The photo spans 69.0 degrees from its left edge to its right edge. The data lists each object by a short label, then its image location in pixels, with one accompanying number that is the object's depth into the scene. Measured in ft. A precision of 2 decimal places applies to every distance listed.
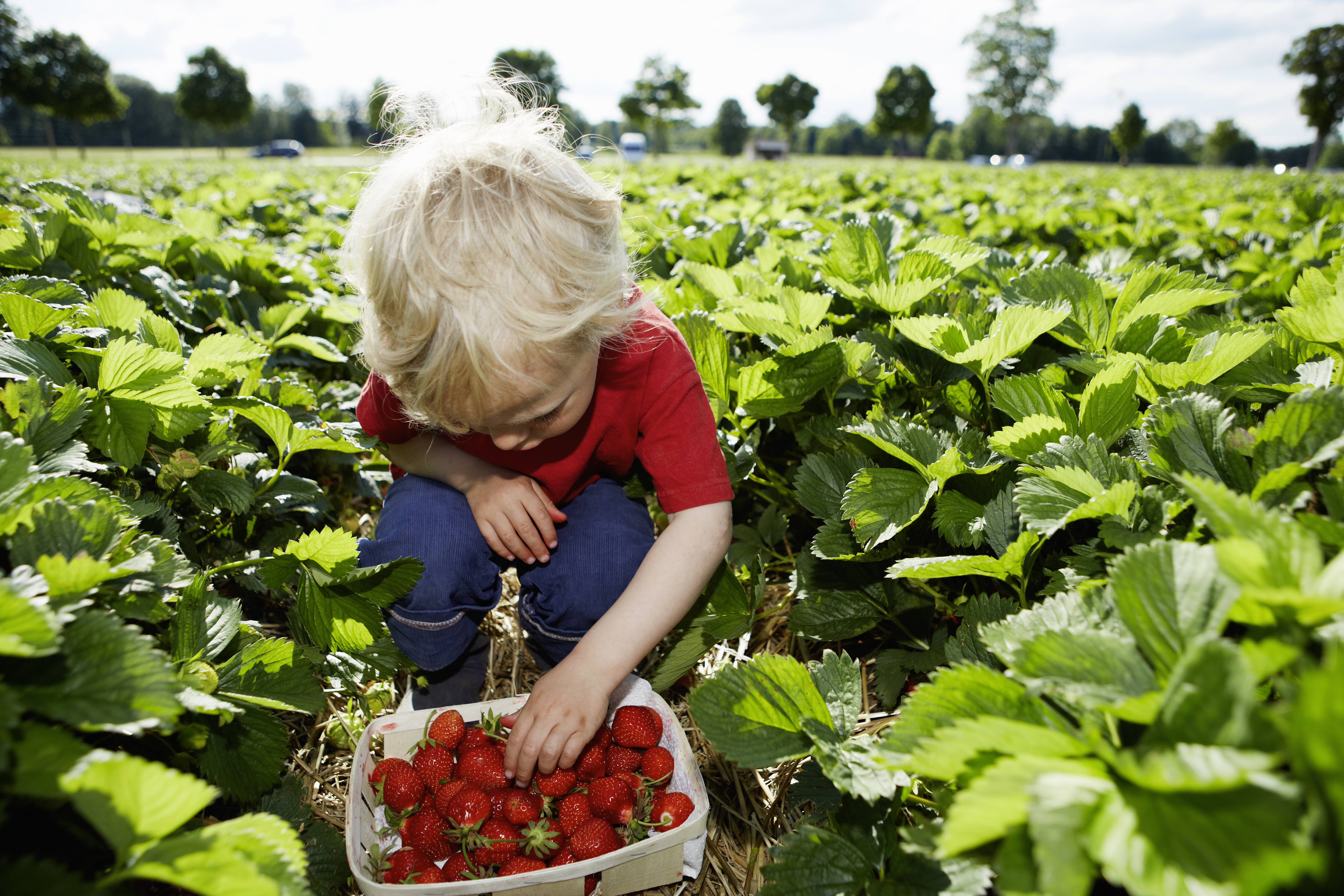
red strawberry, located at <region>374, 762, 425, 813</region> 2.02
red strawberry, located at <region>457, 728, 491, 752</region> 2.12
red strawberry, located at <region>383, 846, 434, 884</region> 1.90
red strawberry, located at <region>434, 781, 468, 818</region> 2.02
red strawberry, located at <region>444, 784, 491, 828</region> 1.96
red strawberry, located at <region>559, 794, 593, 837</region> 1.97
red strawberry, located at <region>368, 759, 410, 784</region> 2.07
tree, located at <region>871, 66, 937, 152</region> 143.16
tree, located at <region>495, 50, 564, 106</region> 147.04
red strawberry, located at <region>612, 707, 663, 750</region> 2.09
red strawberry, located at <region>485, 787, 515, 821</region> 1.99
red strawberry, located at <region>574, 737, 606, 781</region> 2.07
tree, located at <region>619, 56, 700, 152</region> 133.99
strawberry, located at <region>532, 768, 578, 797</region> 2.00
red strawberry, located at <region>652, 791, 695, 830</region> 1.96
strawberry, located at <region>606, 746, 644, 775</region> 2.09
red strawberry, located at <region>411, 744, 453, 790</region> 2.07
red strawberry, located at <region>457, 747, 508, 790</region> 2.03
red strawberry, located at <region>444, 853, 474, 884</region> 1.91
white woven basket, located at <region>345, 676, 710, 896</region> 1.78
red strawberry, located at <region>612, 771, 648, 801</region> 2.06
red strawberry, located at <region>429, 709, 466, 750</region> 2.13
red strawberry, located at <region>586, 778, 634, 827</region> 2.01
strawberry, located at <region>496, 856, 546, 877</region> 1.90
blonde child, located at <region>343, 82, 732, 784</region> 1.88
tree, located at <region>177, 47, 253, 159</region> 126.73
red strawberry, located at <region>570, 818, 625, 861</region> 1.90
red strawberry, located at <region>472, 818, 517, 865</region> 1.93
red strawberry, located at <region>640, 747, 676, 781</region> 2.08
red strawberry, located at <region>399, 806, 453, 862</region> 1.97
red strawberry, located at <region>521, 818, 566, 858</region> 1.91
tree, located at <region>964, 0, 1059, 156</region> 154.88
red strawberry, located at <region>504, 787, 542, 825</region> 1.95
